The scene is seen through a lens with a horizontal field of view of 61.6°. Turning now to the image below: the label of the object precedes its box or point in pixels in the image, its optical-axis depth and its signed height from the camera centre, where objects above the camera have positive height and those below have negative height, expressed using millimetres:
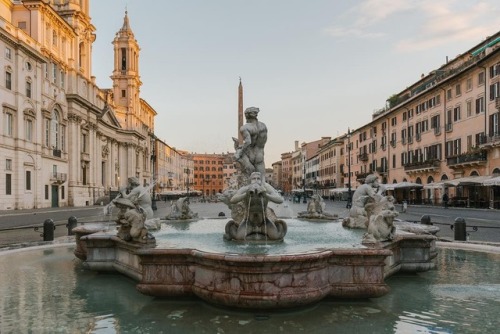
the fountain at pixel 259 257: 5316 -1166
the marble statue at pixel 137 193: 9129 -245
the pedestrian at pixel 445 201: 36531 -1959
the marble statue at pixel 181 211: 14766 -1054
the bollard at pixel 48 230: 12473 -1399
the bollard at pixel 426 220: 13410 -1322
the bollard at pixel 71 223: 13599 -1317
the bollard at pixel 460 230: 12211 -1504
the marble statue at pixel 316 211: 14734 -1128
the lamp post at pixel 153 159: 35031 +318
